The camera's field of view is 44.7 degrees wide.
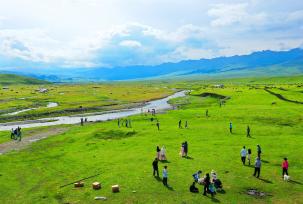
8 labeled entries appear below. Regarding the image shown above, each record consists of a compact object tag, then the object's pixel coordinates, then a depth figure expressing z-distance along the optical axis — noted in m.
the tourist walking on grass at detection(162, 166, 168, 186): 42.04
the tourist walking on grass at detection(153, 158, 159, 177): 44.56
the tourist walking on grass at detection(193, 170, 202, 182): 42.31
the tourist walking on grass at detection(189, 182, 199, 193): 40.19
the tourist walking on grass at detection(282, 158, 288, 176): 43.19
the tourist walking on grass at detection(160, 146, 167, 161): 52.25
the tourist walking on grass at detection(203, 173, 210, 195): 38.83
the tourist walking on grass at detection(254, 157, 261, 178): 43.75
